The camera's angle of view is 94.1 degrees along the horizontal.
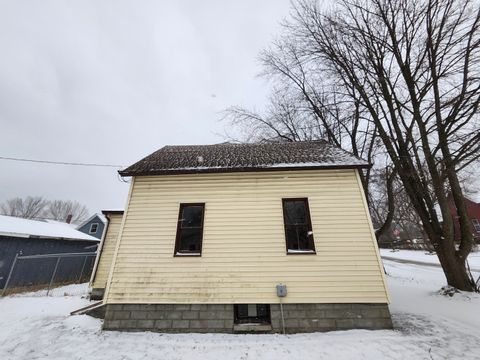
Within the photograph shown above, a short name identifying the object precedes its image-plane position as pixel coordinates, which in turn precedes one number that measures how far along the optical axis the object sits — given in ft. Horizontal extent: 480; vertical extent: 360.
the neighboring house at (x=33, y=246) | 39.86
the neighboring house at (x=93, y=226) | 77.51
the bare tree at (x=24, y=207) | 204.33
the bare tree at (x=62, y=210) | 231.09
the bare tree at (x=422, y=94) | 25.62
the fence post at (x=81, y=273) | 49.65
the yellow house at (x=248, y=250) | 19.86
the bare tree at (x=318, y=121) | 38.33
